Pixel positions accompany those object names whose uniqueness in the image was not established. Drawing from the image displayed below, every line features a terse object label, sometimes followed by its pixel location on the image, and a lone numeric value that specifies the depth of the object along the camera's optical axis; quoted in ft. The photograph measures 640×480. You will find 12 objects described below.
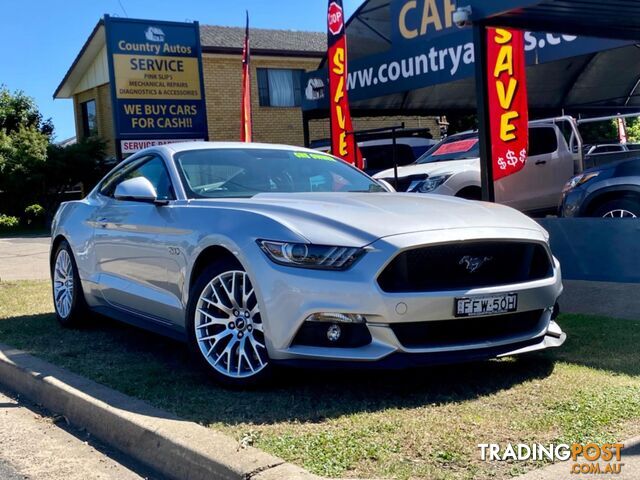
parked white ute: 35.83
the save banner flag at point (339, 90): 43.16
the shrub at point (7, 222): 86.69
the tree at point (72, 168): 85.20
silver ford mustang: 13.30
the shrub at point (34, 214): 87.20
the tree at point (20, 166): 84.99
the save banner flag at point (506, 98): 26.13
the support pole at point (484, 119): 25.82
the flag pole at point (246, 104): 53.11
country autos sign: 54.85
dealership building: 55.21
